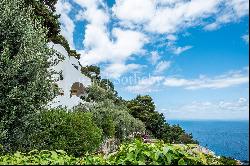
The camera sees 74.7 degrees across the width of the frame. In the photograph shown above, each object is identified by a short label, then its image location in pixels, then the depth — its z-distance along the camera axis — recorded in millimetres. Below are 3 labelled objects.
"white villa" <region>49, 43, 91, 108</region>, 22768
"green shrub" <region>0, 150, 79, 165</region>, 2116
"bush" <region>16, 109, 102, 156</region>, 6719
